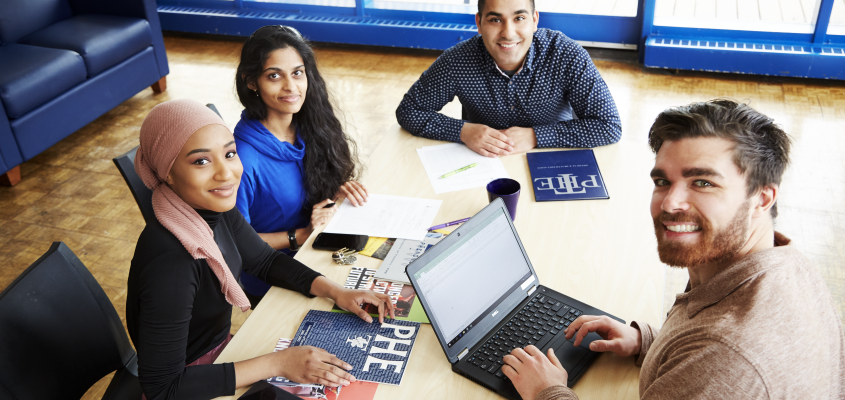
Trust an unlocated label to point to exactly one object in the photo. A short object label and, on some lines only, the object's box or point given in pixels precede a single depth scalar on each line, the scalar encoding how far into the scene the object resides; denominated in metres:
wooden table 1.29
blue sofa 3.38
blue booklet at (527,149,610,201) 1.88
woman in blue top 1.95
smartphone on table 1.72
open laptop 1.27
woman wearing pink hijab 1.31
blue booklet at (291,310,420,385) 1.32
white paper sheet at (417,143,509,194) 1.97
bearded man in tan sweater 0.96
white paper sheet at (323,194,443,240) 1.75
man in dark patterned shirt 2.14
